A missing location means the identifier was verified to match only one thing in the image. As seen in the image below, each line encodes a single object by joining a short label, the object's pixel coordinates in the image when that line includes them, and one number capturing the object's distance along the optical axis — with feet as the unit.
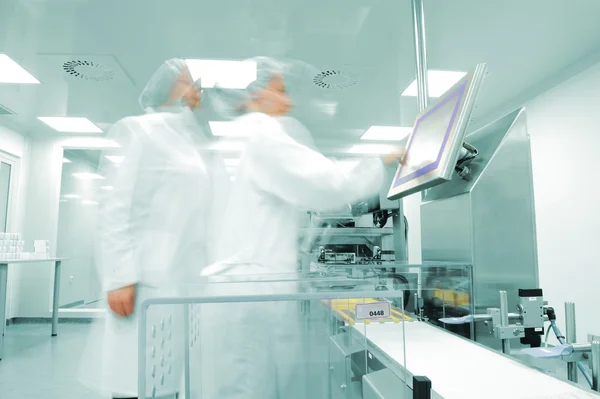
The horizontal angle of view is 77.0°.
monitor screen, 2.85
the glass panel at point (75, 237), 15.53
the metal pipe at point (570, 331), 2.66
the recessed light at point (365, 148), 17.84
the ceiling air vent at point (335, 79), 10.23
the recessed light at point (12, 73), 9.48
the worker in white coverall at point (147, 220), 4.17
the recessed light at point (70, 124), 13.88
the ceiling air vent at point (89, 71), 9.52
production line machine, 2.05
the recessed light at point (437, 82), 10.17
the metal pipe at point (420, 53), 4.98
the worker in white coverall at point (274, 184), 3.93
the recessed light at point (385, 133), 15.24
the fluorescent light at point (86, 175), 16.63
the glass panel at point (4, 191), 14.57
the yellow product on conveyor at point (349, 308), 1.86
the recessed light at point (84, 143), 15.85
